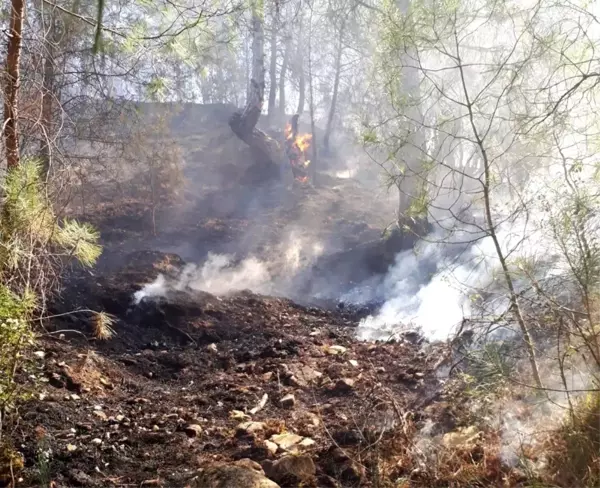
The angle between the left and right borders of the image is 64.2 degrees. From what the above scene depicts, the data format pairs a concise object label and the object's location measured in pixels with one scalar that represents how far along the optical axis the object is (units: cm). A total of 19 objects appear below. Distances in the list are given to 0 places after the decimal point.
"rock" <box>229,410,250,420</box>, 384
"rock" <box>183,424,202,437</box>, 350
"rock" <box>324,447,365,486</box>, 293
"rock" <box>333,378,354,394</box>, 450
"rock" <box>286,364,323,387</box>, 467
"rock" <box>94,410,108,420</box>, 346
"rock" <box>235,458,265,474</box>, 272
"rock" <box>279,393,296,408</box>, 416
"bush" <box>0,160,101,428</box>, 244
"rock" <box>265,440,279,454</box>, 321
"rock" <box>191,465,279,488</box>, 244
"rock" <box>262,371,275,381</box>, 473
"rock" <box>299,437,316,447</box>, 334
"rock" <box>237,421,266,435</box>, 353
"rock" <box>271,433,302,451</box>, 333
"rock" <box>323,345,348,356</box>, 565
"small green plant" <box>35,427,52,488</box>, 252
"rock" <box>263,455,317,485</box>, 285
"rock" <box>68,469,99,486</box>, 274
